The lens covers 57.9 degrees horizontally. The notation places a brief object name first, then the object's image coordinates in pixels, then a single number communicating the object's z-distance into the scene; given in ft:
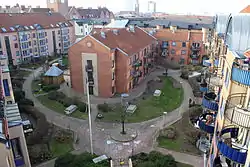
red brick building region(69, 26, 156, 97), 125.49
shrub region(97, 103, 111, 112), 111.86
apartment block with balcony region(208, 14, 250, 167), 34.22
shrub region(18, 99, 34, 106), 113.60
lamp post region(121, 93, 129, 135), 92.78
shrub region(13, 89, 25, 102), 118.11
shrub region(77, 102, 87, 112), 111.86
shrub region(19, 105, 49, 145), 83.92
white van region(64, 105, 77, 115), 110.27
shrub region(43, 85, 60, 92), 139.43
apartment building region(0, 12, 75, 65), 187.79
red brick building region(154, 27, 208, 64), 186.80
